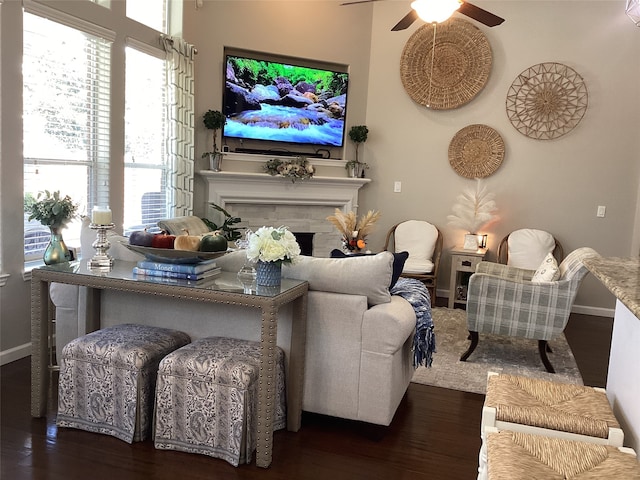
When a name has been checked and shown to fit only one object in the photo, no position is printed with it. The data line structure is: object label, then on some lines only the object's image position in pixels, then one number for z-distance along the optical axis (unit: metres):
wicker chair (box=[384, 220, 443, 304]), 6.25
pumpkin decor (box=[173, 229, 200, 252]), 2.94
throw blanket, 3.25
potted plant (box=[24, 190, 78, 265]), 3.75
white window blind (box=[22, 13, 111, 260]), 3.89
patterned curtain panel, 5.28
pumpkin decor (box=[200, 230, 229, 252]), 2.96
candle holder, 3.10
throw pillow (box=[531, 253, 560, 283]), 4.10
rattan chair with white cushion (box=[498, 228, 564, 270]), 6.01
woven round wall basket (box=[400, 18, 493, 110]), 6.29
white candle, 3.08
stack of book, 2.88
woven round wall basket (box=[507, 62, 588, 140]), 6.04
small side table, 5.97
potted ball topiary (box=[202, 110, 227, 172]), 5.83
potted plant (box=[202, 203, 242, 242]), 5.58
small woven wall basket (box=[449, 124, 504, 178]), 6.33
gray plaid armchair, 4.00
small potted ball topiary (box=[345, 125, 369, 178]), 6.60
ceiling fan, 3.55
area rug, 3.94
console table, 2.60
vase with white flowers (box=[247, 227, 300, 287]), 2.75
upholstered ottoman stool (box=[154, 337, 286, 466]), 2.64
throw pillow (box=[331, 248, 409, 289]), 3.29
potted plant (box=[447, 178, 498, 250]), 6.18
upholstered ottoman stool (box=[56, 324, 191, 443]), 2.80
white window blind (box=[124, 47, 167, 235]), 4.98
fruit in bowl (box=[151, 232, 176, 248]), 2.97
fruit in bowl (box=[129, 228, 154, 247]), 2.99
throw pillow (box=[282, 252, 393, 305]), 2.97
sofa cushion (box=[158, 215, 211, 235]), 4.84
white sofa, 2.95
